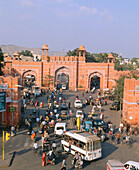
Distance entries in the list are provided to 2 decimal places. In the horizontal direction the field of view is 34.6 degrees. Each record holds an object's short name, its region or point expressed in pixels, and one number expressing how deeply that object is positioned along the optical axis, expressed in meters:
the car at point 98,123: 20.63
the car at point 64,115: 23.84
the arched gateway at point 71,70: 44.78
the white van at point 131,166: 11.52
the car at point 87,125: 19.52
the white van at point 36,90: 34.80
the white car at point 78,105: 28.28
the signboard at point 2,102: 19.62
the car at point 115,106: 27.77
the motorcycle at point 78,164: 12.87
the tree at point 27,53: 81.89
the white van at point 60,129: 18.14
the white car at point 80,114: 23.01
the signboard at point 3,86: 20.94
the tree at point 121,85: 27.95
